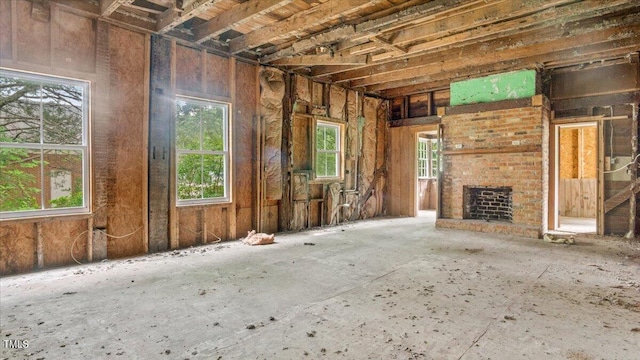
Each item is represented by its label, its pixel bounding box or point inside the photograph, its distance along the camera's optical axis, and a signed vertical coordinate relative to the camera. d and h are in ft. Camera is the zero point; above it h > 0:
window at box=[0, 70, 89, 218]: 12.19 +1.20
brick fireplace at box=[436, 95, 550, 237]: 18.85 +0.61
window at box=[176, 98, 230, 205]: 16.44 +1.30
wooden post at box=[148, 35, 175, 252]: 14.84 +1.65
